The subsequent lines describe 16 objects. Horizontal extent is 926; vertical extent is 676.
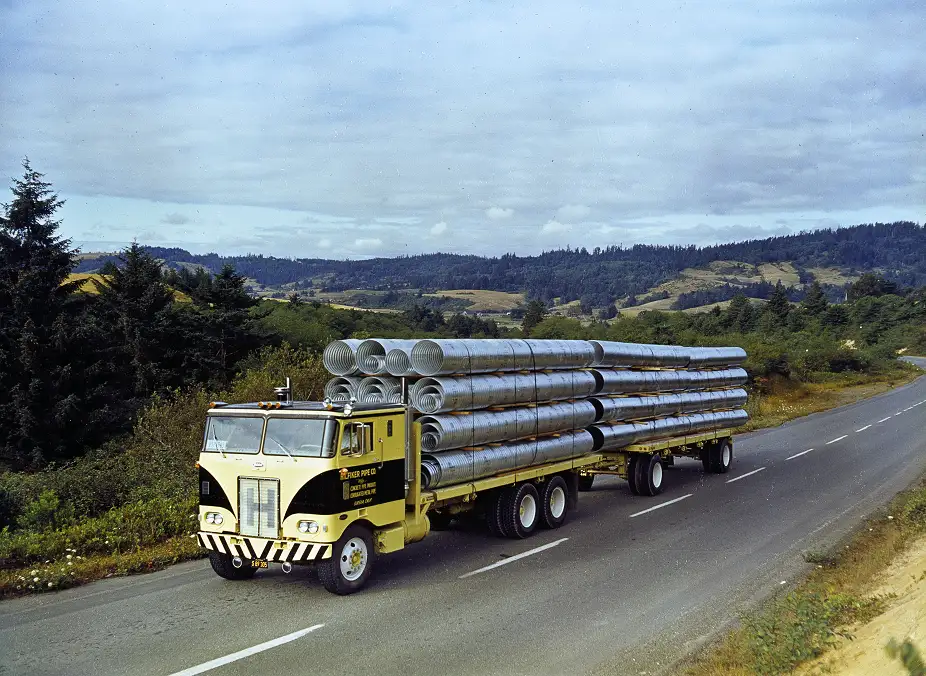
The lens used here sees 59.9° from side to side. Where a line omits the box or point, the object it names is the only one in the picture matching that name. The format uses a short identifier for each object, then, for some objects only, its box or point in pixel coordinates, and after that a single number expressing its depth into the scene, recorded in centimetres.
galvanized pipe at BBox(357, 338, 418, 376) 1257
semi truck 1002
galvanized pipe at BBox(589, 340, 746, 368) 1706
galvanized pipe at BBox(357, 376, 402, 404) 1242
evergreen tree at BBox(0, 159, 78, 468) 3175
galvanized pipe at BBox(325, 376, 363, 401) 1279
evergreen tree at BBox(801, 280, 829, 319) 10570
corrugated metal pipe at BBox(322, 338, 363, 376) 1264
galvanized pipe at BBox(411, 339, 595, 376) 1215
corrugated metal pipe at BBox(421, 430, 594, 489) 1189
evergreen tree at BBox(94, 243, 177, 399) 3806
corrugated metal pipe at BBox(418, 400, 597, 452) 1197
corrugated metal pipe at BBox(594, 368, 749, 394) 1708
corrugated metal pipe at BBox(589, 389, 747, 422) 1685
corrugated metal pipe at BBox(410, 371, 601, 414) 1208
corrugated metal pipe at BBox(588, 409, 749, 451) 1675
